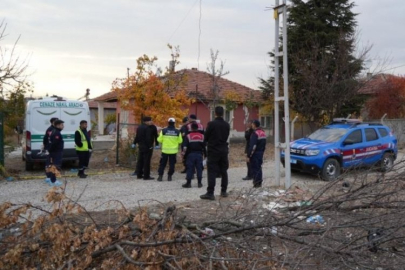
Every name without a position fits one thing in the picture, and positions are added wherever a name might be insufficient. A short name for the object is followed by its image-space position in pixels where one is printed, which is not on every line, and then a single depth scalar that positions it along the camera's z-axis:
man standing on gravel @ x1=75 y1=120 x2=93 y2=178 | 10.93
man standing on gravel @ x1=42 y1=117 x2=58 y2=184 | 9.97
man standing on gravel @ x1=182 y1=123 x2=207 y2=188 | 9.59
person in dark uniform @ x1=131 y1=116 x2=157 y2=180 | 11.05
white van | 11.97
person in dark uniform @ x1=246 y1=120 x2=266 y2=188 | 9.95
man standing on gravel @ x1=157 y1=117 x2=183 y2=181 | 10.61
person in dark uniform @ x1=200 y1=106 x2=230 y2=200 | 8.01
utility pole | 9.10
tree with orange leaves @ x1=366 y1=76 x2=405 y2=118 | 28.39
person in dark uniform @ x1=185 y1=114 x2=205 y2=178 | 9.78
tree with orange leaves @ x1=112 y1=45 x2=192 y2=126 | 13.51
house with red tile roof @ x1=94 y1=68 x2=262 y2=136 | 23.52
